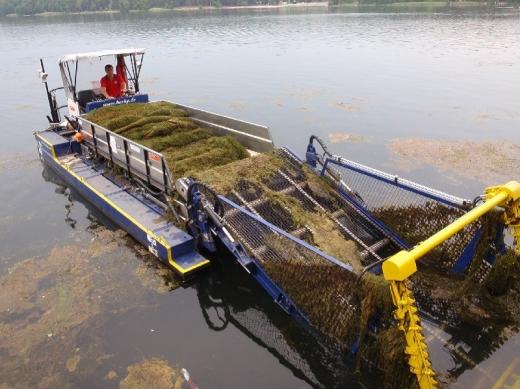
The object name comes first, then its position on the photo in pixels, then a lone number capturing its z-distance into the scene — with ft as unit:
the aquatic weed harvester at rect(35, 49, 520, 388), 15.28
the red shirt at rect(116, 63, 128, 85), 38.05
